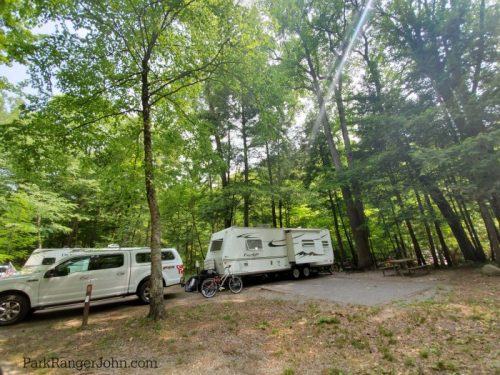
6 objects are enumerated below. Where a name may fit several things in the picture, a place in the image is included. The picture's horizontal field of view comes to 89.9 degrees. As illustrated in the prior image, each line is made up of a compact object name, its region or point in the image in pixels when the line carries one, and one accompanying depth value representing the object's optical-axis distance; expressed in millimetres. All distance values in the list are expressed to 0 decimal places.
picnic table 11208
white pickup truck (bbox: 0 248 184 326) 6566
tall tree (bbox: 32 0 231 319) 6062
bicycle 8914
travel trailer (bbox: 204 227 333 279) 10984
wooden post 5805
